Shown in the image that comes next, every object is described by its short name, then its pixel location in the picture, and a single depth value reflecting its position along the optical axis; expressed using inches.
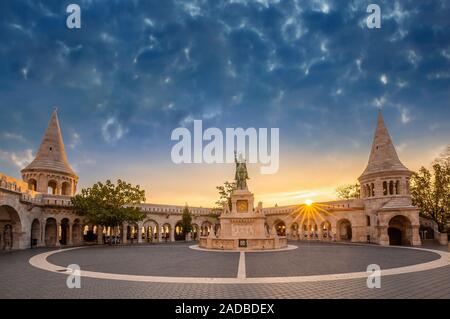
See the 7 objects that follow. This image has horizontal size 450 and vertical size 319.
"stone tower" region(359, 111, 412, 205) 1536.7
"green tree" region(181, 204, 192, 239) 1983.3
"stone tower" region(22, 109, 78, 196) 1637.6
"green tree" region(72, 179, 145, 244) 1447.6
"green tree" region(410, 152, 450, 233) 1528.1
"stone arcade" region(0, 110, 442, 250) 1268.5
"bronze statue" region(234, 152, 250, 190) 1395.5
